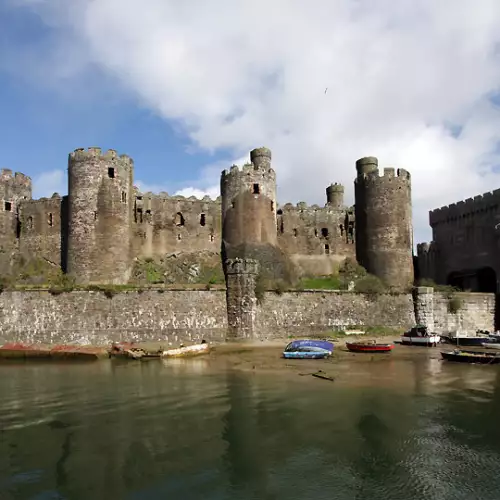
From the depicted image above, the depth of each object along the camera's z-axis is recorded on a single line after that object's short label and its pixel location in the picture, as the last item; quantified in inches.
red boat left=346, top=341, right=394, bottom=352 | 1090.1
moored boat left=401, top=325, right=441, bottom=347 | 1228.0
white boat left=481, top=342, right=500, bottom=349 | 1183.6
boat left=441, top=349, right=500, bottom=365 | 967.0
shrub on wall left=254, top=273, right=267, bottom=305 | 1235.9
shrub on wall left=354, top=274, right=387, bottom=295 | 1365.7
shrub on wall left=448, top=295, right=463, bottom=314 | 1413.6
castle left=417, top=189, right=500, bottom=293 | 1531.7
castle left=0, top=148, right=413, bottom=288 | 1299.2
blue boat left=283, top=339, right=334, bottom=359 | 1018.7
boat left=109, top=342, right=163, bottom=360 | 1013.2
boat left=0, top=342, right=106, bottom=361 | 1023.6
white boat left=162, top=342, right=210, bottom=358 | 1034.5
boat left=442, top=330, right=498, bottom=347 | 1219.9
